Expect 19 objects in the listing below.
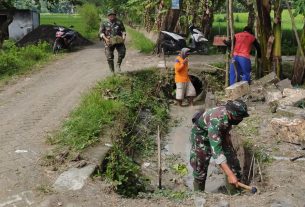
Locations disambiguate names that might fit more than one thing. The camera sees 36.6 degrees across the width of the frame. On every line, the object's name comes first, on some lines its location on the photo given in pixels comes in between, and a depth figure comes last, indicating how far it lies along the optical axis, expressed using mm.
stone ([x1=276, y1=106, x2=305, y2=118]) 7848
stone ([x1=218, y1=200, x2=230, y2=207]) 4932
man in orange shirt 10859
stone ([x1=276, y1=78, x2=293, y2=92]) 10266
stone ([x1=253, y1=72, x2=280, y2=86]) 10477
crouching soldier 5336
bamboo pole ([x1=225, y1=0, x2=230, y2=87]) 10627
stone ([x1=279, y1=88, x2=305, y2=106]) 8727
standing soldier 10500
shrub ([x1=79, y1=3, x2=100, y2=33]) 27297
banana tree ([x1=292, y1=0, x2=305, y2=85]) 11352
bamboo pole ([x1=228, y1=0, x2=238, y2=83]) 10055
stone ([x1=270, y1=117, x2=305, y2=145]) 6918
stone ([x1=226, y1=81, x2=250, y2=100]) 9969
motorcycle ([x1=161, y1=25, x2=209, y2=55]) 14662
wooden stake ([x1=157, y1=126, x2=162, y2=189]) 6425
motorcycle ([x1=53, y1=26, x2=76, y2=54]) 16453
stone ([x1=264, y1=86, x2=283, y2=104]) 9273
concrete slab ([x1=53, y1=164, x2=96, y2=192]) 5332
